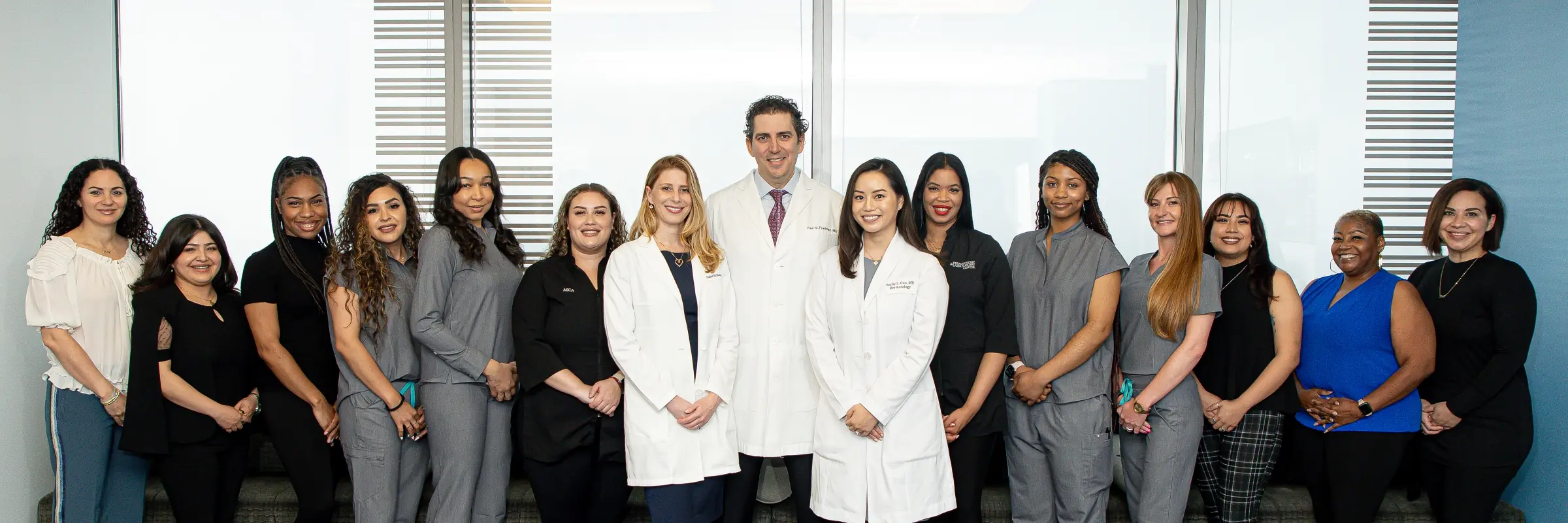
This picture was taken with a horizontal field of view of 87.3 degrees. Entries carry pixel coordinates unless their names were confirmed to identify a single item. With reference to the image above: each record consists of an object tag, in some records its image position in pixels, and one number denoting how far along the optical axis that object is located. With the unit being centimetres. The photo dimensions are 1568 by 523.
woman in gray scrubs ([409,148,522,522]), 271
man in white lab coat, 275
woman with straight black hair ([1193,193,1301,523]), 281
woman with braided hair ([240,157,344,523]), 280
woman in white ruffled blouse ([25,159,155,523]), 283
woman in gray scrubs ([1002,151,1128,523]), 271
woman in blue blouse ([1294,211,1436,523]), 289
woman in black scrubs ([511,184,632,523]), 263
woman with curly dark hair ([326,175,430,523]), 270
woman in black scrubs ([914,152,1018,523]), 265
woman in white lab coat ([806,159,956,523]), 248
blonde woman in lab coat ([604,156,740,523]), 258
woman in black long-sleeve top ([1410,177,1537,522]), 294
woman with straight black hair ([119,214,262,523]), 277
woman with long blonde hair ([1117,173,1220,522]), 271
